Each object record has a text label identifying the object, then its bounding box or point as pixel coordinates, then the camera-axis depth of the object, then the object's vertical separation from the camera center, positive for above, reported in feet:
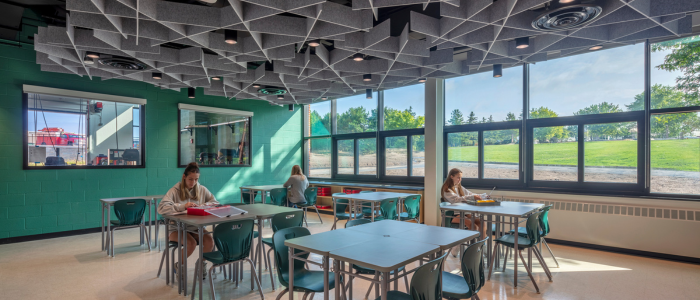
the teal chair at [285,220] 11.91 -2.61
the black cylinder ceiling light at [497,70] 17.49 +4.20
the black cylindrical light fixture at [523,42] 13.84 +4.50
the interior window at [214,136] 26.14 +1.13
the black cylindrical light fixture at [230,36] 13.47 +4.62
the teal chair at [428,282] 6.89 -2.86
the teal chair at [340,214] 19.40 -3.89
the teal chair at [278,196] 22.83 -3.21
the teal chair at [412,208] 17.60 -3.19
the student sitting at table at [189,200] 12.48 -1.99
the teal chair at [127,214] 16.35 -3.22
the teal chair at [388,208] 17.06 -3.04
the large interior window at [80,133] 19.90 +1.13
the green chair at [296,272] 8.62 -3.45
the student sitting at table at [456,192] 15.88 -2.19
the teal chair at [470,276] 8.05 -3.19
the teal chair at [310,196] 23.95 -3.42
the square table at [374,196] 17.80 -2.69
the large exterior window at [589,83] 17.08 +3.63
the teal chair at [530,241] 12.50 -3.65
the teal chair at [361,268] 9.65 -3.49
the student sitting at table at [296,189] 23.70 -2.82
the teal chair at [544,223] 13.47 -3.07
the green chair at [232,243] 10.57 -3.07
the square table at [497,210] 12.72 -2.57
